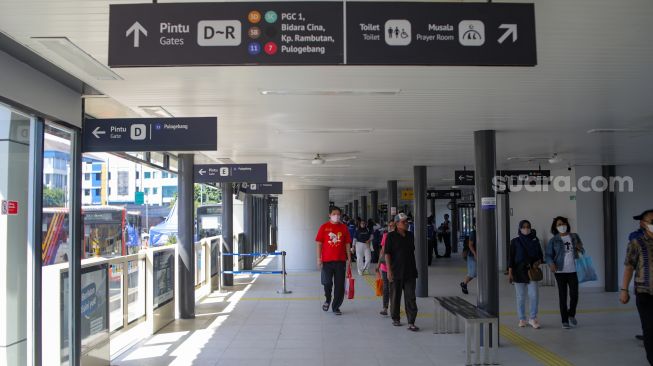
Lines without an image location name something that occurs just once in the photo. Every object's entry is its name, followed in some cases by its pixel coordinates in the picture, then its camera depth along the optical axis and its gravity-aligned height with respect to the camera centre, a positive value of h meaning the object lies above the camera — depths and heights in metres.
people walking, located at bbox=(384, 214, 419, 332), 8.29 -0.94
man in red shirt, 9.64 -0.87
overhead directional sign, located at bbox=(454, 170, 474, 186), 12.57 +0.50
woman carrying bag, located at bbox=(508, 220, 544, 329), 8.21 -0.93
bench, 6.32 -1.56
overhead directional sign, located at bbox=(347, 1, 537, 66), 3.04 +0.89
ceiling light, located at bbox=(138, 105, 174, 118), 6.28 +1.07
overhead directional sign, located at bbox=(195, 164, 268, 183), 10.64 +0.58
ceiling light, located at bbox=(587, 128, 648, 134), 8.01 +0.99
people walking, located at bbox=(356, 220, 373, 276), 16.52 -1.34
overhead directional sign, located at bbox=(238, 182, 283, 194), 15.67 +0.41
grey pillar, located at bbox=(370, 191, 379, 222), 25.02 -0.12
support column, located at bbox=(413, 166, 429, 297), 11.82 -0.86
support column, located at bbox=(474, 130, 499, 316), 7.60 -0.55
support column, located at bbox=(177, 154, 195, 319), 9.38 -0.57
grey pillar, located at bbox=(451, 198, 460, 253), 26.22 -1.22
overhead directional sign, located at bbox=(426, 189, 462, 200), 20.81 +0.26
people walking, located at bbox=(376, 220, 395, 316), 9.38 -1.39
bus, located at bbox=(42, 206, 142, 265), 14.56 -0.74
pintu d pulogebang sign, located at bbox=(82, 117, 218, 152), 5.62 +0.69
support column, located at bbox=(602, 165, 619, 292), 12.42 -0.93
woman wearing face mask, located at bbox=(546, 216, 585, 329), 8.21 -0.91
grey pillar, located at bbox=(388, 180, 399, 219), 18.39 +0.31
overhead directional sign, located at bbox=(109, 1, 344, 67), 3.05 +0.91
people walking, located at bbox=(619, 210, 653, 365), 5.40 -0.74
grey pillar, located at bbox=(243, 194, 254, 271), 17.69 -0.90
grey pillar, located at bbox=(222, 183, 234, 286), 14.05 -0.62
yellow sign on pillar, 21.70 +0.24
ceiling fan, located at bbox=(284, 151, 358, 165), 10.94 +0.92
